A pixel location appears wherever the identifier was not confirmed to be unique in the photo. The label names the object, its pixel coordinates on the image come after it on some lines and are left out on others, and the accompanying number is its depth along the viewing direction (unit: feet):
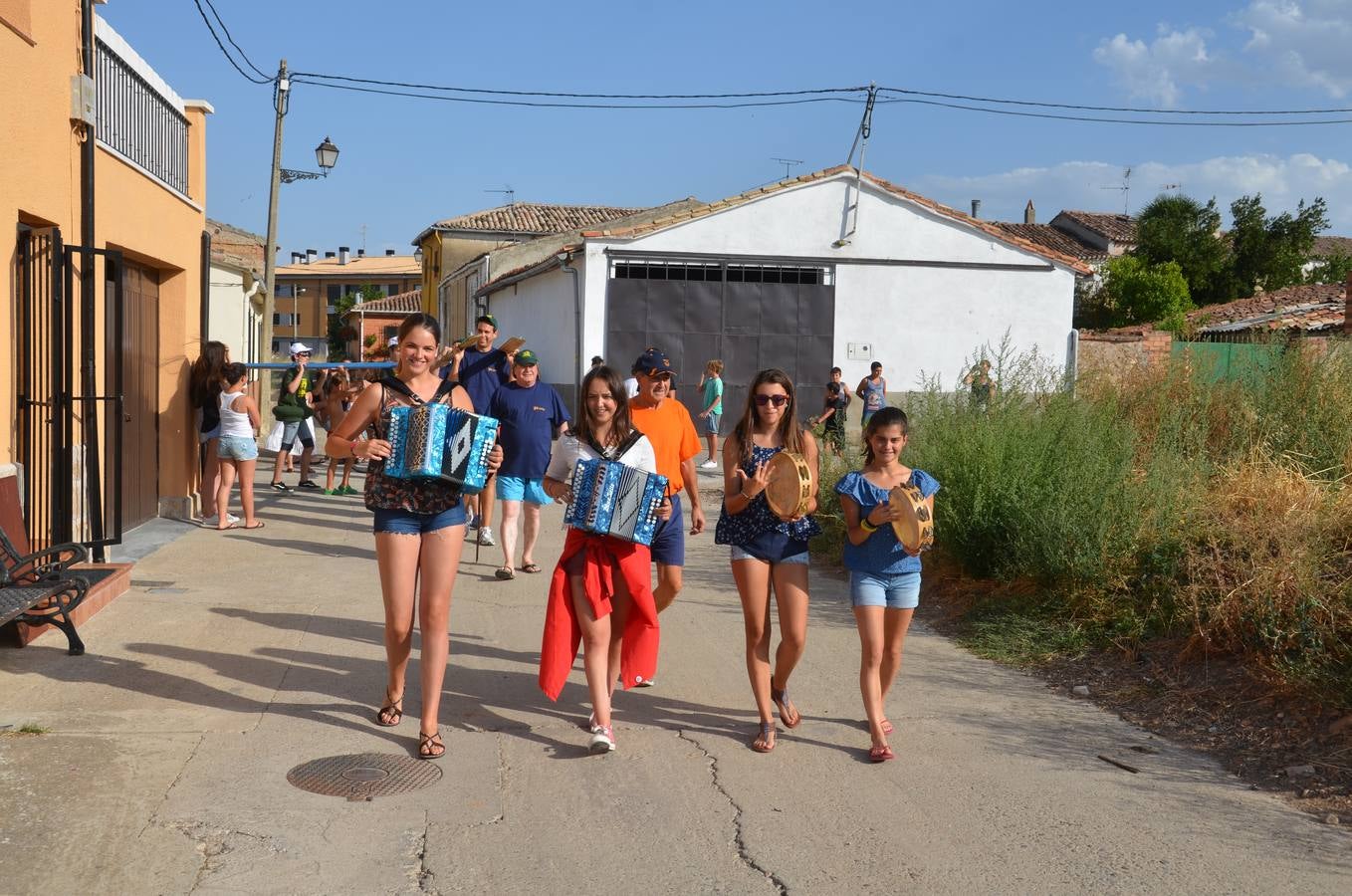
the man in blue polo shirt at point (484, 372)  30.27
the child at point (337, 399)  52.49
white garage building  79.97
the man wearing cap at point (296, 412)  50.75
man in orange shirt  20.76
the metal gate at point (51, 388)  26.02
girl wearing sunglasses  18.52
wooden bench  21.36
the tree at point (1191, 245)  141.38
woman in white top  18.30
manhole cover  16.34
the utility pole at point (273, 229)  79.61
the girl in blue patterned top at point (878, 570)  18.19
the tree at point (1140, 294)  123.54
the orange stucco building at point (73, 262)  25.59
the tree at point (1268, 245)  140.05
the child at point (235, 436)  39.01
